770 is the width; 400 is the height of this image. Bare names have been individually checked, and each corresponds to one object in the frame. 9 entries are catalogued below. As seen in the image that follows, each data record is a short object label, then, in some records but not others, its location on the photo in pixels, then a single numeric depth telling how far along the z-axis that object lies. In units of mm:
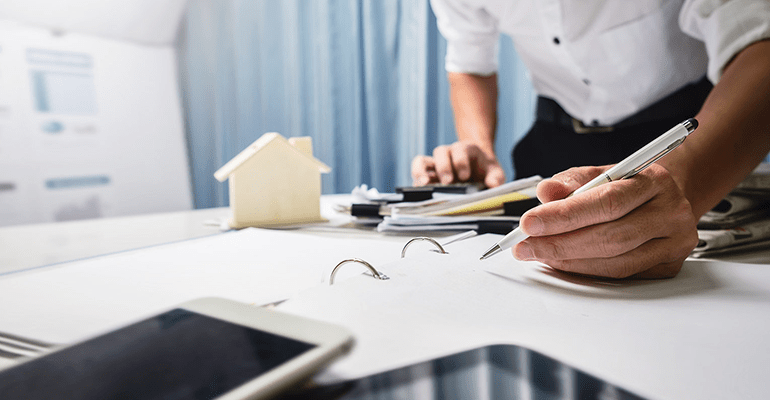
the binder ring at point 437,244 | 387
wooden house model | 605
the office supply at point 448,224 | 511
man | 315
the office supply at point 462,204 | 571
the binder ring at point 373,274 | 306
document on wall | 1750
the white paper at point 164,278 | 284
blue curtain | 1512
